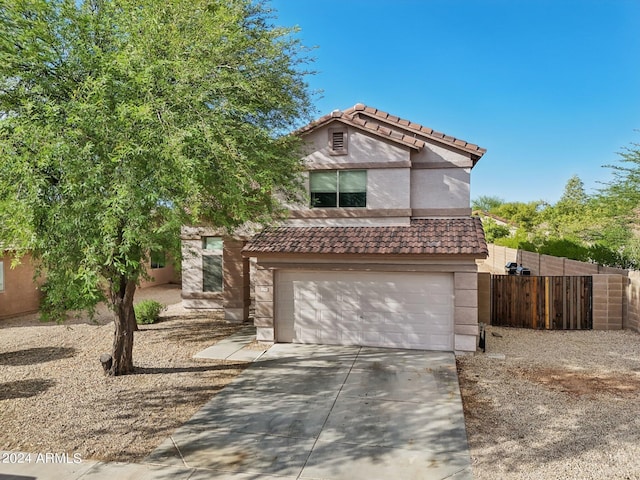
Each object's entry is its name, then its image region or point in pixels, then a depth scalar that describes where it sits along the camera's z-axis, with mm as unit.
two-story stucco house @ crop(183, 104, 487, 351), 11469
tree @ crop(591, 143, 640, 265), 16812
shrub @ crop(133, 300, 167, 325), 15494
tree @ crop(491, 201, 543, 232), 50116
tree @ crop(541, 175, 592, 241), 23797
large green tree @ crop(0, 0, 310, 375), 6668
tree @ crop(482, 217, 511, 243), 44406
